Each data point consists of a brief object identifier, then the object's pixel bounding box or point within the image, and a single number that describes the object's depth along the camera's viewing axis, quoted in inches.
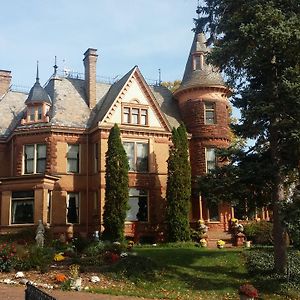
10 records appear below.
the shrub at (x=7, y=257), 534.3
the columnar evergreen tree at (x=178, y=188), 850.3
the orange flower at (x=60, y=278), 488.5
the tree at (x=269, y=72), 501.1
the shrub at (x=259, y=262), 558.7
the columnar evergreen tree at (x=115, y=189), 819.6
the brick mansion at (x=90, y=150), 876.7
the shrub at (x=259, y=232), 864.5
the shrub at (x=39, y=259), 541.7
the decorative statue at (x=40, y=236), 697.6
